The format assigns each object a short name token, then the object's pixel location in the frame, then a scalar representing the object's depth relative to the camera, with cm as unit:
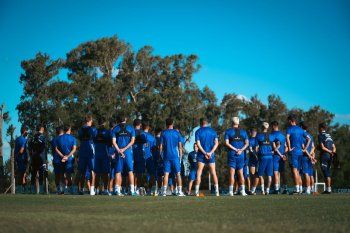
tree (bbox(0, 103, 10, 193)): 4956
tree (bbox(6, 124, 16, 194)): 5031
